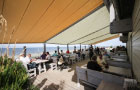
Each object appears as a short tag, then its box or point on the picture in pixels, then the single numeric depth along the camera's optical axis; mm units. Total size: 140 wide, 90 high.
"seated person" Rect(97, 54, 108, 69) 2628
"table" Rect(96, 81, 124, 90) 1398
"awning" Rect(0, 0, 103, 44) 2223
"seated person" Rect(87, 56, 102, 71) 2292
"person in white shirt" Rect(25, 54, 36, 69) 3830
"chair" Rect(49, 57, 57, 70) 4682
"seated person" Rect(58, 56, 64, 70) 4541
